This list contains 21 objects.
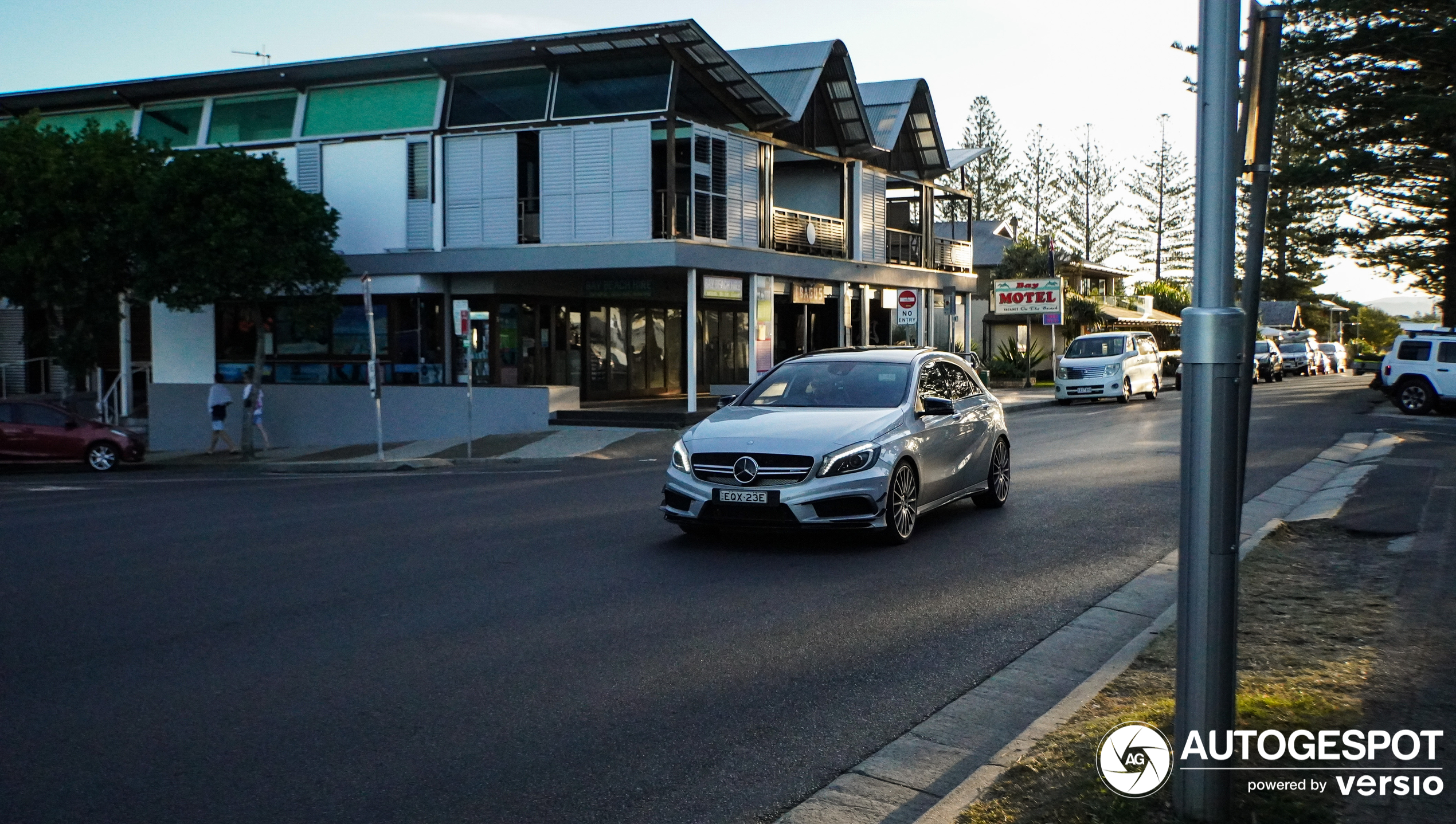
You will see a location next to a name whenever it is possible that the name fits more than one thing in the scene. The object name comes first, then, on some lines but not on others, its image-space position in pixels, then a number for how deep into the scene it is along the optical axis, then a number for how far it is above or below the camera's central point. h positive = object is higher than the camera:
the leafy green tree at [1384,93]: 32.56 +7.00
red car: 25.42 -1.78
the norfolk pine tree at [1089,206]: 81.12 +9.13
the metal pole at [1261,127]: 3.83 +0.67
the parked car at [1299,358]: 62.00 -0.44
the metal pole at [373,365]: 22.64 -0.30
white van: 34.81 -0.55
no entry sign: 31.69 +1.02
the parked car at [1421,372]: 28.08 -0.52
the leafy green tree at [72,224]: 27.53 +2.72
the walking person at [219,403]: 27.78 -1.20
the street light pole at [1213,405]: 3.85 -0.17
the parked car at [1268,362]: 51.59 -0.55
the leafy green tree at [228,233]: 26.83 +2.46
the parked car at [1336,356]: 68.06 -0.42
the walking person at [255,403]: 27.59 -1.19
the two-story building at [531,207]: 27.19 +3.22
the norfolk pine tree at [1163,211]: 81.50 +8.83
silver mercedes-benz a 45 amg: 10.04 -0.83
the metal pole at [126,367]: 32.44 -0.47
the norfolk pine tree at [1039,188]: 80.56 +10.21
